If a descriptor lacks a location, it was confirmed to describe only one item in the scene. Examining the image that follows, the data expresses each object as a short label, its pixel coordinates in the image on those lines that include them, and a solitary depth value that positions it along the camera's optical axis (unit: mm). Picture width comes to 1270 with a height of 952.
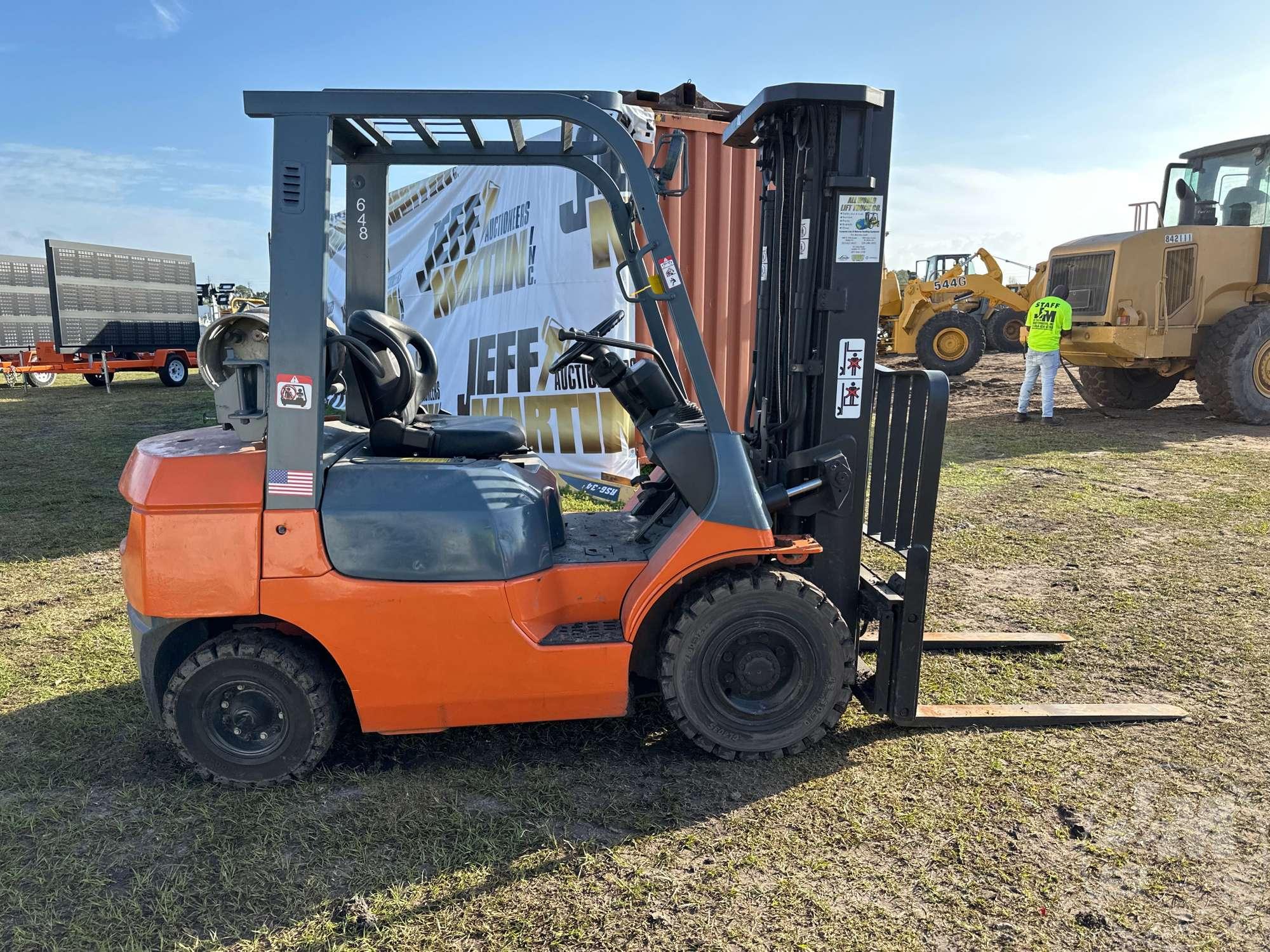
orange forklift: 3055
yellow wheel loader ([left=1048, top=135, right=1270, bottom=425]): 11945
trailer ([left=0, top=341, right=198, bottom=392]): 19656
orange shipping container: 8289
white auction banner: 7988
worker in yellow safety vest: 12086
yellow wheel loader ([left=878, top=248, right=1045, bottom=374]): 18641
